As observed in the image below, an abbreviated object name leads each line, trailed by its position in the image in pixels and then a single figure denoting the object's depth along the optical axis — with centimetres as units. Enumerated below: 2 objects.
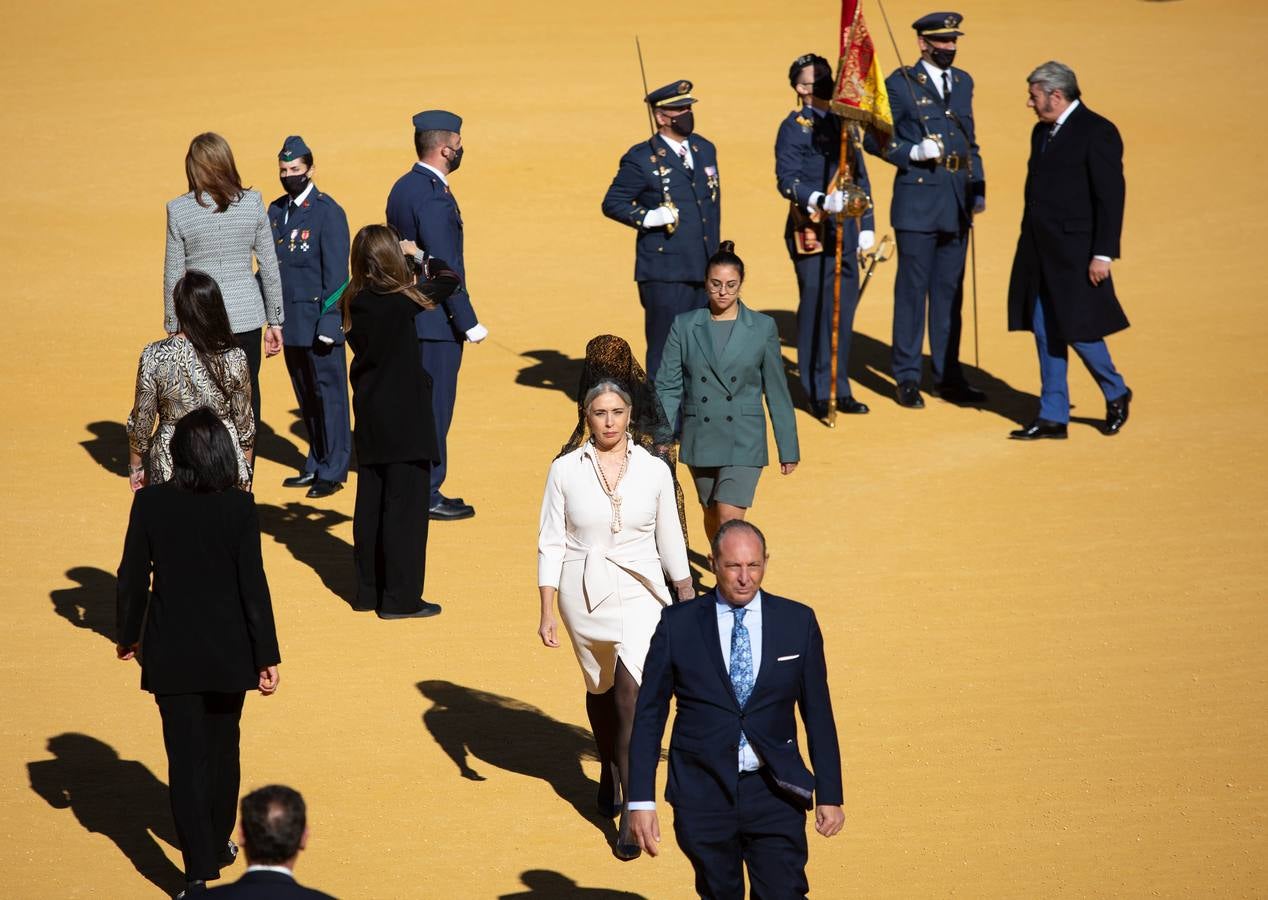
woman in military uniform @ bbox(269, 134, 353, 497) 2208
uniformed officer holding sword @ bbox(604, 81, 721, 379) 2461
